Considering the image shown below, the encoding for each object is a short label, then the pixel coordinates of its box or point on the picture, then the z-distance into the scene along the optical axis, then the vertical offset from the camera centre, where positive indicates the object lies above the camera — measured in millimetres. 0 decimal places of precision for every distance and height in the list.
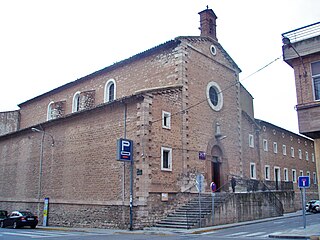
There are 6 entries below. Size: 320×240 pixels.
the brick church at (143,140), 21094 +3784
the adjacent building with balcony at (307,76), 15008 +4953
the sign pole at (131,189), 19731 +314
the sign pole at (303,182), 16641 +552
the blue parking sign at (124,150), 20019 +2478
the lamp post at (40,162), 27147 +2484
